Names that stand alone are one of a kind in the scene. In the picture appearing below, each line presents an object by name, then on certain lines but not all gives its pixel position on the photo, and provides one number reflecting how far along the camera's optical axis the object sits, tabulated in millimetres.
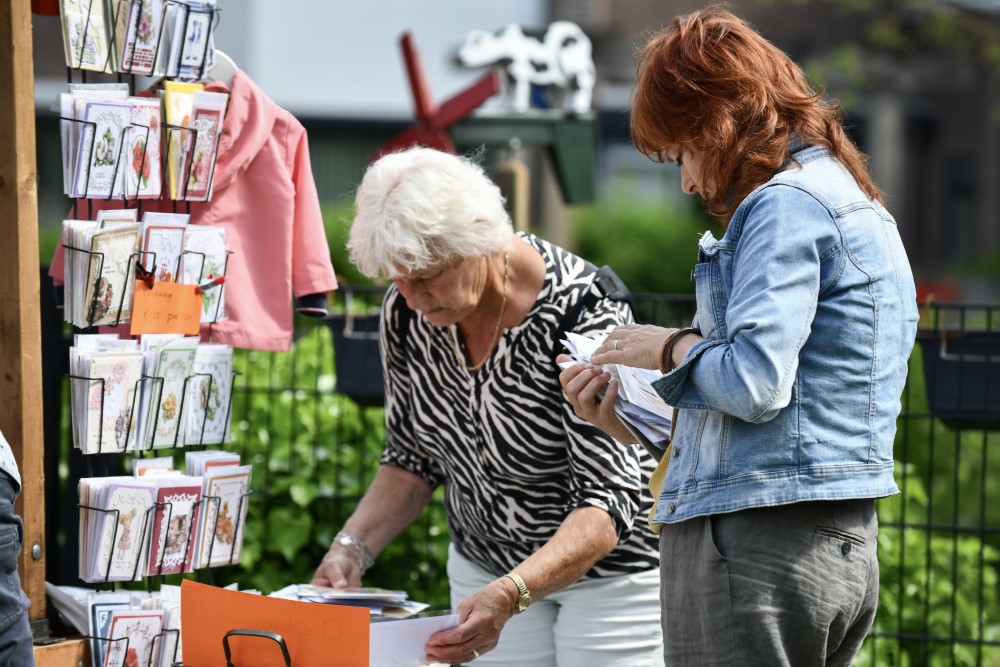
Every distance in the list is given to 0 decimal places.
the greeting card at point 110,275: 4785
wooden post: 4703
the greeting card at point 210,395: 5238
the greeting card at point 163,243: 4977
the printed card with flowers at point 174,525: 5012
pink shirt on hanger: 5590
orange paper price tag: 4973
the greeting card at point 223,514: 5219
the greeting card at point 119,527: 4863
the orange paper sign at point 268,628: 4293
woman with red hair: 3570
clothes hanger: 5594
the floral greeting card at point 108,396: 4844
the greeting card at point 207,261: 5203
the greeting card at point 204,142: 5180
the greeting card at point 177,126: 5070
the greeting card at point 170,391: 5051
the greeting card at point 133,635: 4871
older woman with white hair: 5059
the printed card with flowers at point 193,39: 5145
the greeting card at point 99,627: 4848
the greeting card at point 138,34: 4980
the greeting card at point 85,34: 4820
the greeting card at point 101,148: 4793
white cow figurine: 12062
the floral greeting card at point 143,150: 4906
